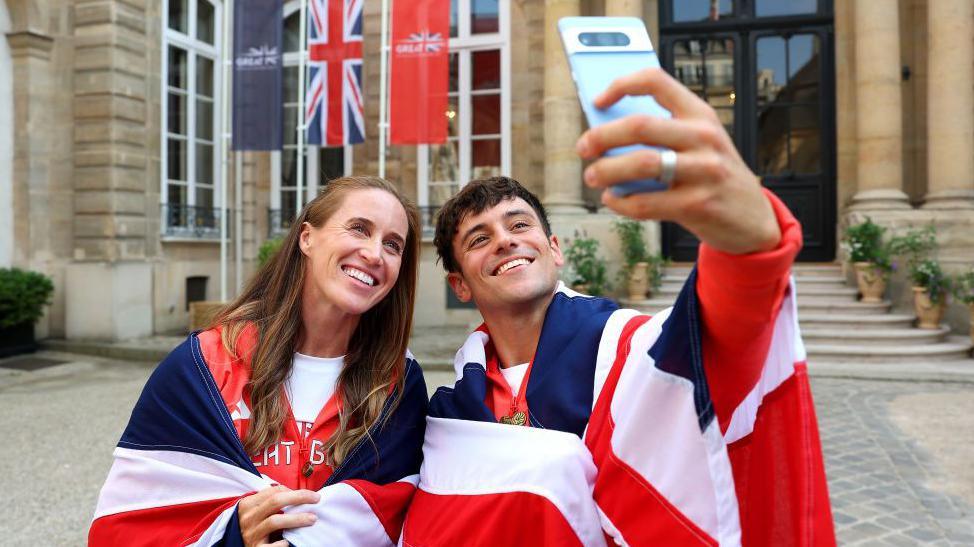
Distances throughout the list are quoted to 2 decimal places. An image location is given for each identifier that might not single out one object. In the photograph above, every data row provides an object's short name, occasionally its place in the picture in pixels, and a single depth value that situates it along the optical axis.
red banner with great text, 11.02
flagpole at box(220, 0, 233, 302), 12.15
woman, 1.90
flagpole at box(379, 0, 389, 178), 11.41
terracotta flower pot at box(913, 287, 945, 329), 9.33
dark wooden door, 11.79
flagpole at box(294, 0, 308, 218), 11.95
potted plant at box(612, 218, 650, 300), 10.30
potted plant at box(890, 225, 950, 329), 9.32
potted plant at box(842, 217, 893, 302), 9.69
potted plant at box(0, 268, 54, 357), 10.28
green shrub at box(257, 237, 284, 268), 11.52
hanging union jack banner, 11.30
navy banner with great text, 11.47
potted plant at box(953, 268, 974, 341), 9.17
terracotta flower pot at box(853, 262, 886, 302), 9.69
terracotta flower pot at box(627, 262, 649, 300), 10.28
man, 1.00
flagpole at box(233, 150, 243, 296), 13.43
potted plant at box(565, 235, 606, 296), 10.21
